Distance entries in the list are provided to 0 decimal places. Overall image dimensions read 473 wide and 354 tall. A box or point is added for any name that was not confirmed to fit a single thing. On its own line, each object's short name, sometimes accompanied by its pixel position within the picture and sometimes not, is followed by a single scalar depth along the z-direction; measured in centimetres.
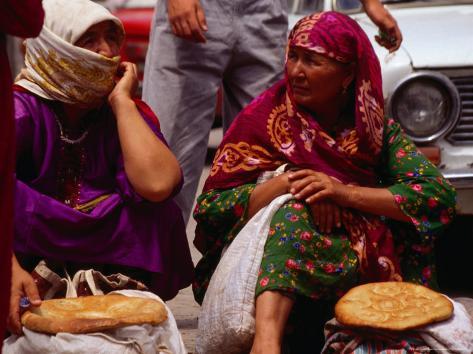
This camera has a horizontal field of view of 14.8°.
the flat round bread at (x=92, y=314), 509
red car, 1510
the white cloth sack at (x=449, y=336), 541
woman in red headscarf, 599
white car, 769
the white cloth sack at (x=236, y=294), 585
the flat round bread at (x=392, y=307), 543
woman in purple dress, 571
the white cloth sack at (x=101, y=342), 507
